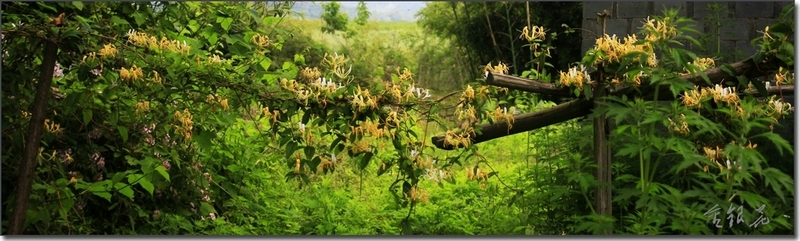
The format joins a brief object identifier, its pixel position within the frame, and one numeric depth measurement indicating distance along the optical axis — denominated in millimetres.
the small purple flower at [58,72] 4131
